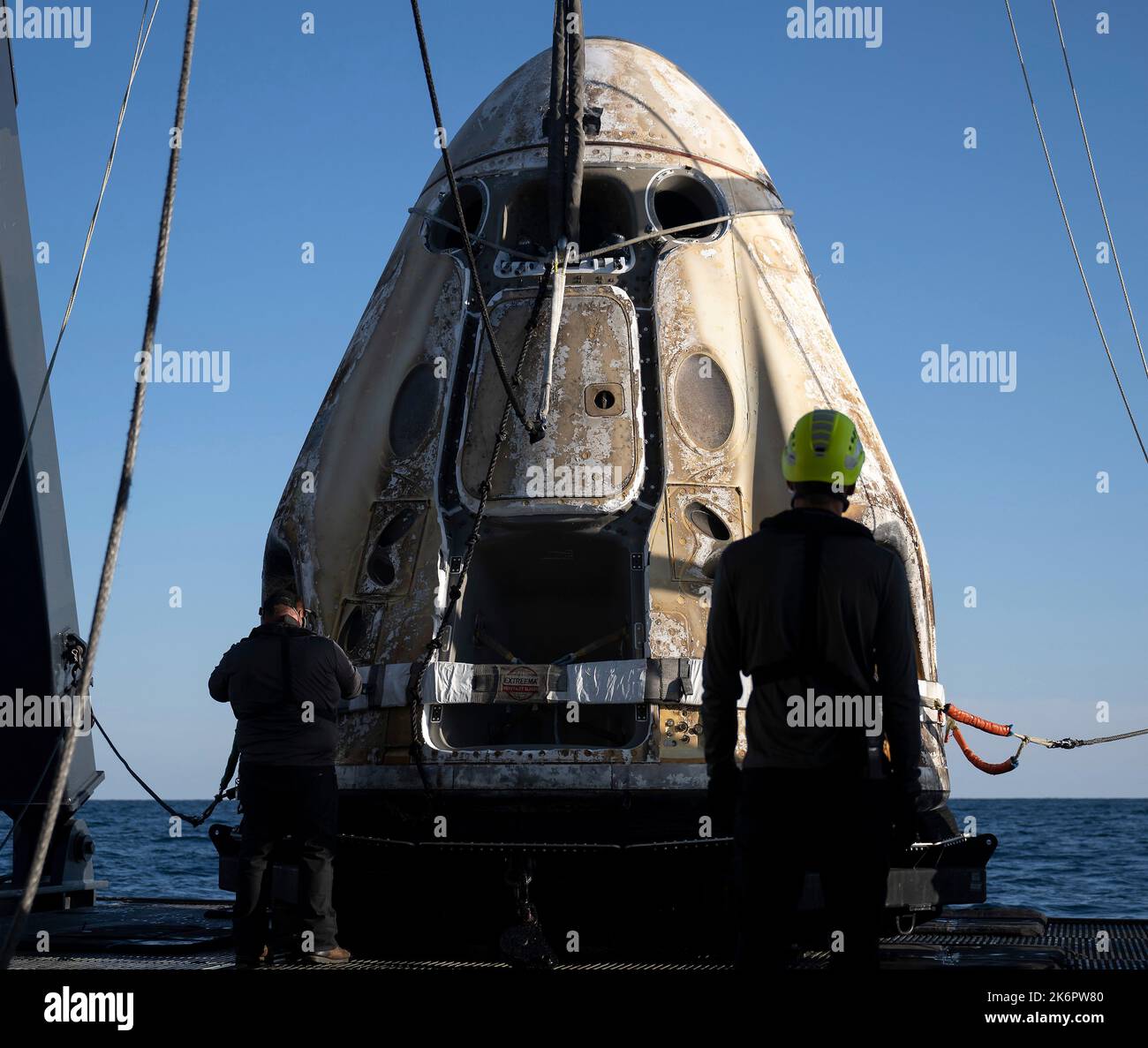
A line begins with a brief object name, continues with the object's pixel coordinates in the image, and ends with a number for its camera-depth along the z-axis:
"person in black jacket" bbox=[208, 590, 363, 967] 5.69
